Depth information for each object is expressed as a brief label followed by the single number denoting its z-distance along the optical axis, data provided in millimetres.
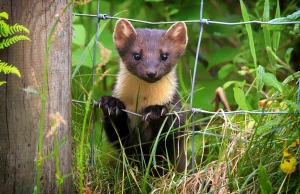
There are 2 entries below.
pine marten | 9406
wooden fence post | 7578
